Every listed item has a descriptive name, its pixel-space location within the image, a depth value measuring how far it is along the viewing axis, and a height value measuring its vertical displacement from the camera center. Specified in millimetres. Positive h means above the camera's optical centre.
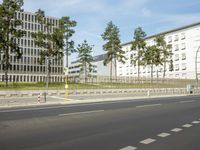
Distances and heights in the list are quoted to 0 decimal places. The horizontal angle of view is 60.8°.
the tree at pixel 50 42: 26728 +6205
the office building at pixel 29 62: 59683 +6870
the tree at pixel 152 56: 34143 +5066
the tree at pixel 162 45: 35432 +7621
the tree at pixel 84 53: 33863 +5642
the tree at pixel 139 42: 34489 +7857
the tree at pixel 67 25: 27755 +9154
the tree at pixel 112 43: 32350 +7233
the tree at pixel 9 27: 22432 +7345
